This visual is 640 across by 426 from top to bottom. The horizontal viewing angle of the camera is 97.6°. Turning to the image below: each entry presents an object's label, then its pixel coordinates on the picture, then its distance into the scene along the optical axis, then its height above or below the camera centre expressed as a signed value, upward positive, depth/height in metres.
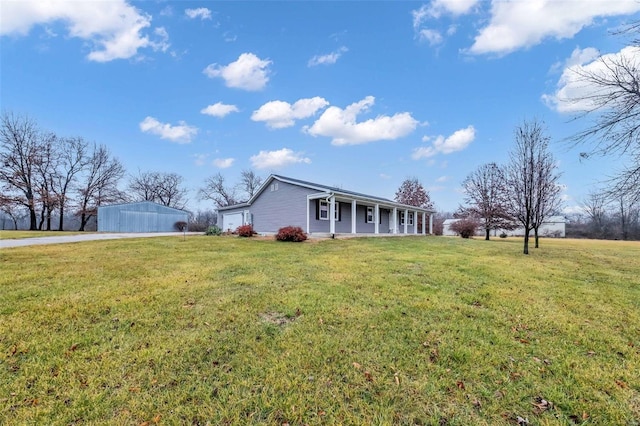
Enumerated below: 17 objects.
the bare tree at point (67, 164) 33.88 +7.68
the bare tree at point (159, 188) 43.62 +5.92
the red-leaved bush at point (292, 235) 14.17 -0.55
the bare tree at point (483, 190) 25.23 +3.30
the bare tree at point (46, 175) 31.02 +5.93
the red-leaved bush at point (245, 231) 17.44 -0.41
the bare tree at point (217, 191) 47.09 +5.66
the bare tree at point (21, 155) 29.81 +7.76
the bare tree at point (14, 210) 22.42 +1.63
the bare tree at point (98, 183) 35.06 +5.54
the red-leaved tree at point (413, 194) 42.34 +4.59
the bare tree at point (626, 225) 42.23 -0.39
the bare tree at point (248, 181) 47.38 +7.35
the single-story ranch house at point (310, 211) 17.91 +0.99
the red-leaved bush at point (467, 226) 27.38 -0.27
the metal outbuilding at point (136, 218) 29.83 +0.81
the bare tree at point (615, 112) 5.93 +2.43
